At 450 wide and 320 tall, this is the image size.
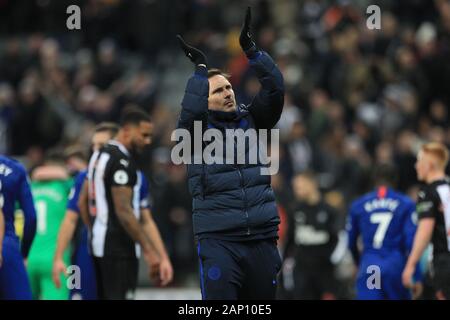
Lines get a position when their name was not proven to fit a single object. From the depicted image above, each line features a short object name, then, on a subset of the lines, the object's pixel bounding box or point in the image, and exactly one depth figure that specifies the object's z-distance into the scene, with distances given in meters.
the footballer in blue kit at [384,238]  24.53
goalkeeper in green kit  25.80
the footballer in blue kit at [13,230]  18.58
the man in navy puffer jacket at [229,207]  17.02
